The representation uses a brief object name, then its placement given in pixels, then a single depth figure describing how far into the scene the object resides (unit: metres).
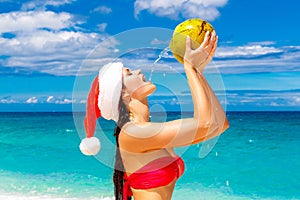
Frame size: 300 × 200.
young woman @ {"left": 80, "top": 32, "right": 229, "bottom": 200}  2.67
